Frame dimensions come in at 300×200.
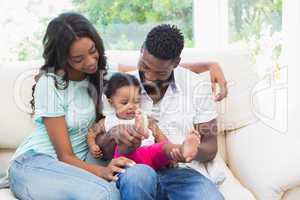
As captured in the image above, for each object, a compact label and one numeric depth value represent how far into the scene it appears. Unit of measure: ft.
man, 4.47
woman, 4.43
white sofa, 4.86
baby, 4.72
